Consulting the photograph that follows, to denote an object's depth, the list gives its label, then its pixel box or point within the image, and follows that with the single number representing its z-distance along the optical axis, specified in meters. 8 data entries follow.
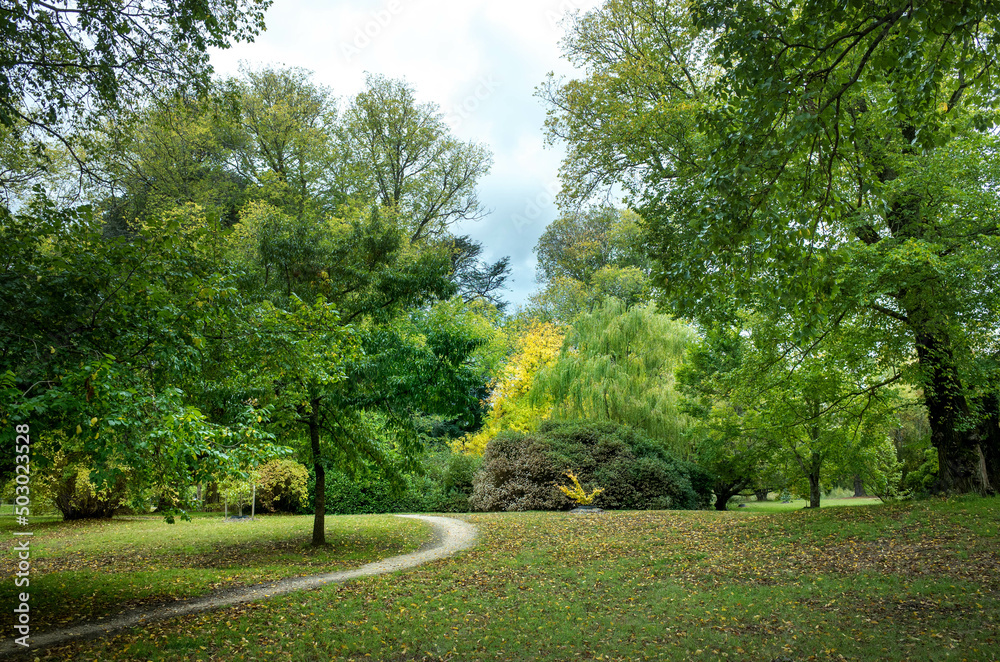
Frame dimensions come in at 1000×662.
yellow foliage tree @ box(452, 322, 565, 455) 21.33
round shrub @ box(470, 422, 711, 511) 16.91
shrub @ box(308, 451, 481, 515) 20.15
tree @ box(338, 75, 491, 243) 25.81
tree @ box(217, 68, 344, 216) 22.39
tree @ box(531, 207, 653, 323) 29.38
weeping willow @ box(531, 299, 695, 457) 18.95
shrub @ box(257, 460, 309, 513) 18.30
